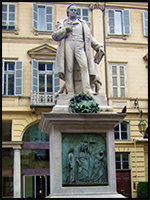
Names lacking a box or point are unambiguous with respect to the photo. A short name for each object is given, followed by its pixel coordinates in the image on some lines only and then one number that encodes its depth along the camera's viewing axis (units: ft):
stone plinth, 24.26
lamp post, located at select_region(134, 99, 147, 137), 58.95
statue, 27.89
